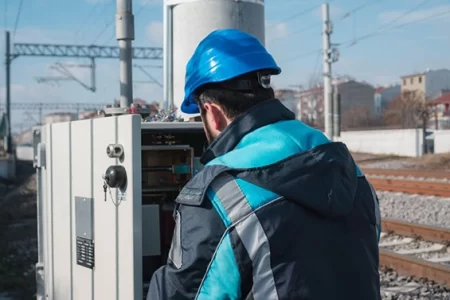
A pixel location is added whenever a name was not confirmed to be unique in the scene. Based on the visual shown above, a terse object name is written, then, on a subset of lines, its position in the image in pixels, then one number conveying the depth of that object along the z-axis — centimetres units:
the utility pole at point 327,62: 2856
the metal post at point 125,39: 611
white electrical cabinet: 325
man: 170
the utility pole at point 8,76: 3887
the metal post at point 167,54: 554
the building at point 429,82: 7694
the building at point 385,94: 9369
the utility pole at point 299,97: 6669
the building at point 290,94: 7656
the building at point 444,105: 6546
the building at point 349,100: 7362
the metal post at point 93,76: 3931
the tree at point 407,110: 4862
